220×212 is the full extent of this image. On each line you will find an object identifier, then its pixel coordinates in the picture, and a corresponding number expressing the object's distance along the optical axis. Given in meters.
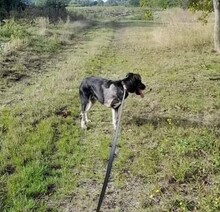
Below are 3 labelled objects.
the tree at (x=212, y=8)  10.97
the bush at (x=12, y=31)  13.31
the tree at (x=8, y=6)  18.99
